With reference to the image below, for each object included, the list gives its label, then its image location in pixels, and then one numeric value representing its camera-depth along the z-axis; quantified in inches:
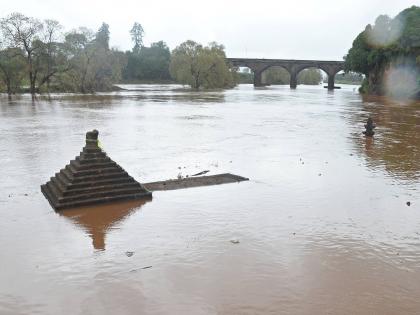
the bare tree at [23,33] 2300.7
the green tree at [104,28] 5561.0
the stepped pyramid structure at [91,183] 450.0
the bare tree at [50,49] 2477.9
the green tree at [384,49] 2544.3
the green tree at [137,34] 6717.5
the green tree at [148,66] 5078.7
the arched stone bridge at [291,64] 4594.0
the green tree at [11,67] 2378.2
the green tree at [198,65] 3649.1
